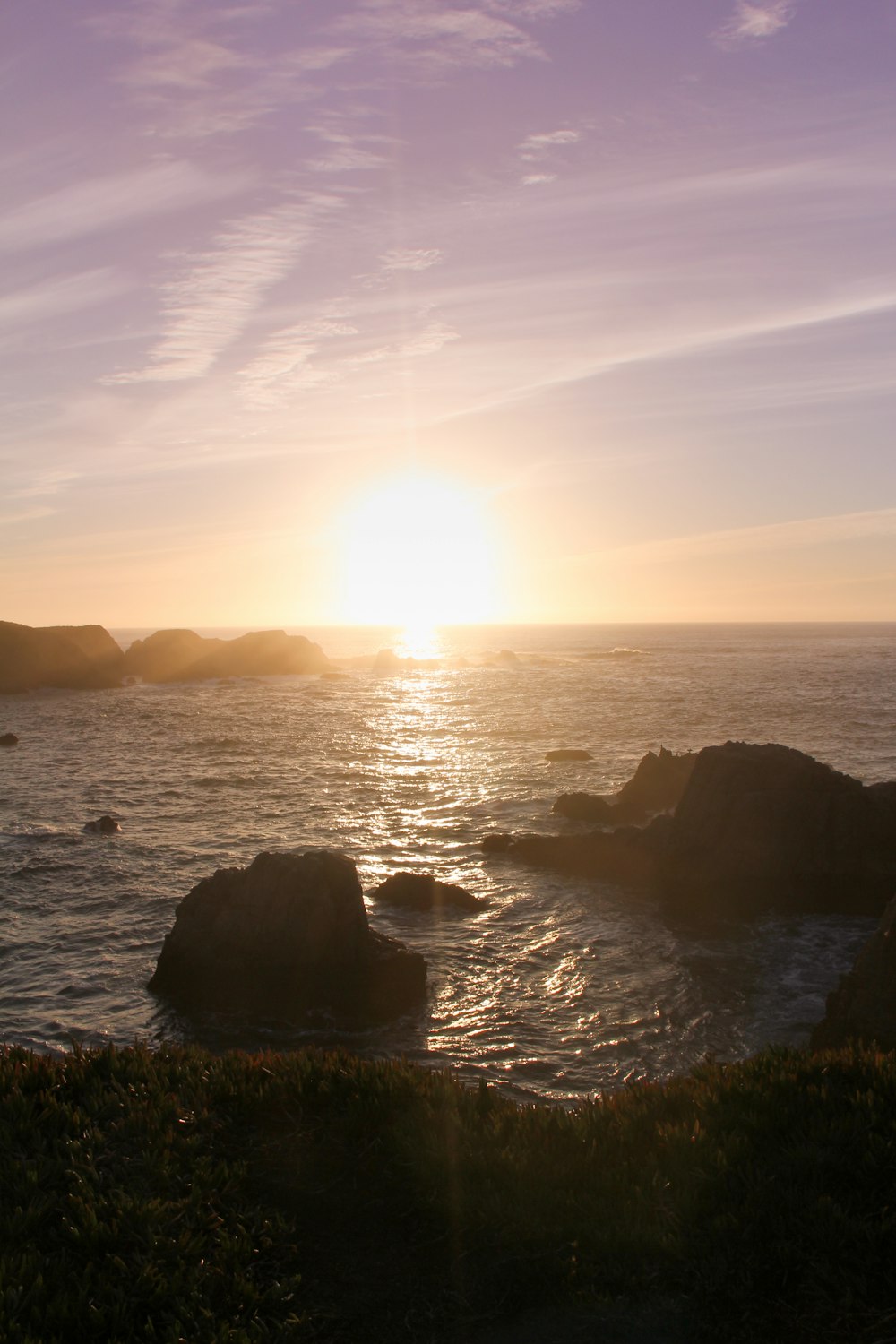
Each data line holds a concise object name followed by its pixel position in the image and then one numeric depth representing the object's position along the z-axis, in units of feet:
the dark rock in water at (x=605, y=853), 90.89
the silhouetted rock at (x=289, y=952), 62.23
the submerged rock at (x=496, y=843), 100.37
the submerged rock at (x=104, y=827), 106.22
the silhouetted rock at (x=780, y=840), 81.05
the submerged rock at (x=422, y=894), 82.43
